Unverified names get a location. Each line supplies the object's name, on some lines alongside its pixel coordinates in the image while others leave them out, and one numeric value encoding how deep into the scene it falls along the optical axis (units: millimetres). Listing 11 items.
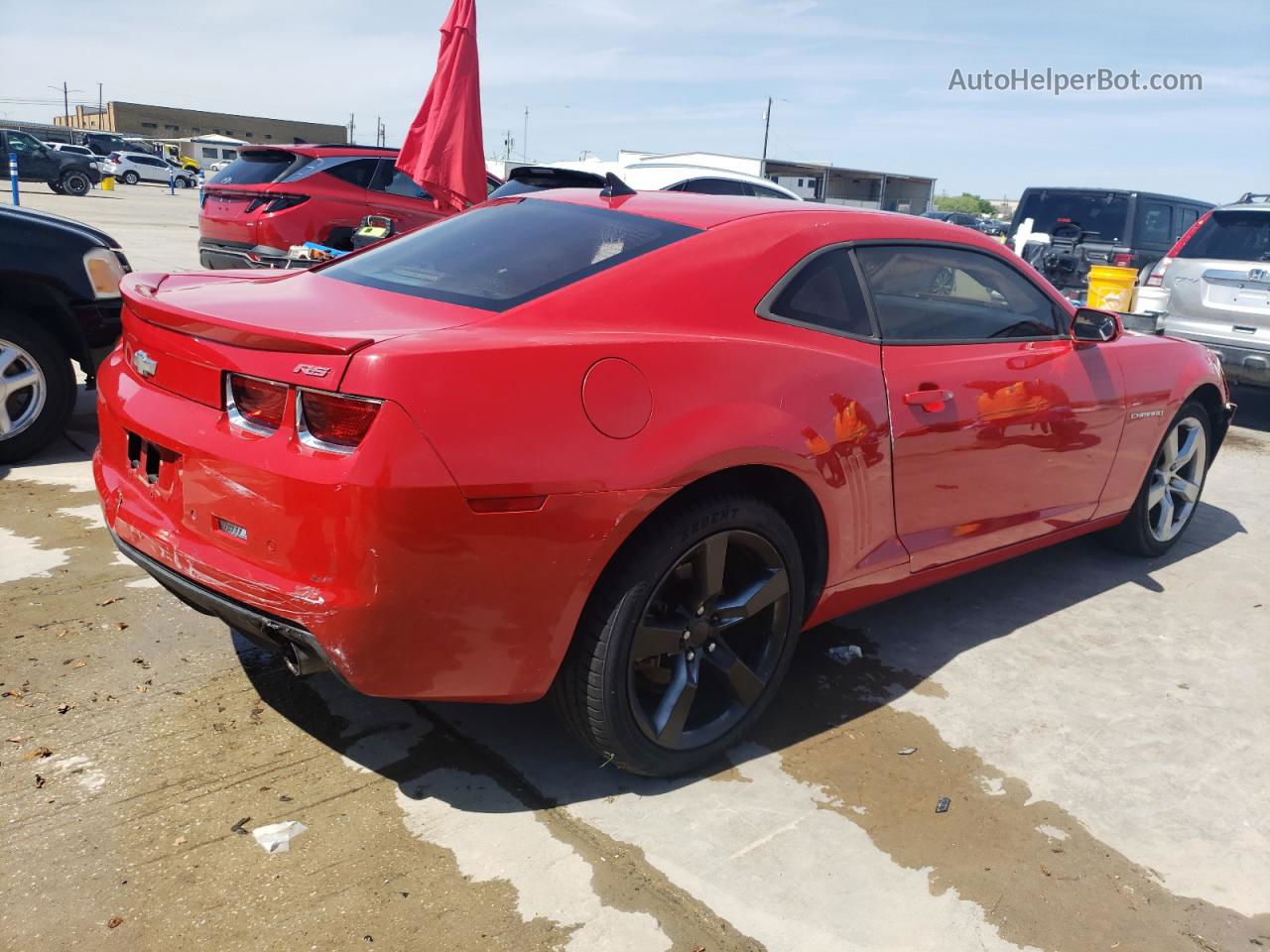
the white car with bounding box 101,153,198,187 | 45281
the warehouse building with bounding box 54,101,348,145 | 87875
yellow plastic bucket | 9656
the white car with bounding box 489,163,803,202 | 9297
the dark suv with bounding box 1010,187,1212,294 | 11719
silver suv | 7852
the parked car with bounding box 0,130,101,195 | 31094
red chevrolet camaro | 2189
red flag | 7641
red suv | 9281
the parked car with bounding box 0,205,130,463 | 4891
